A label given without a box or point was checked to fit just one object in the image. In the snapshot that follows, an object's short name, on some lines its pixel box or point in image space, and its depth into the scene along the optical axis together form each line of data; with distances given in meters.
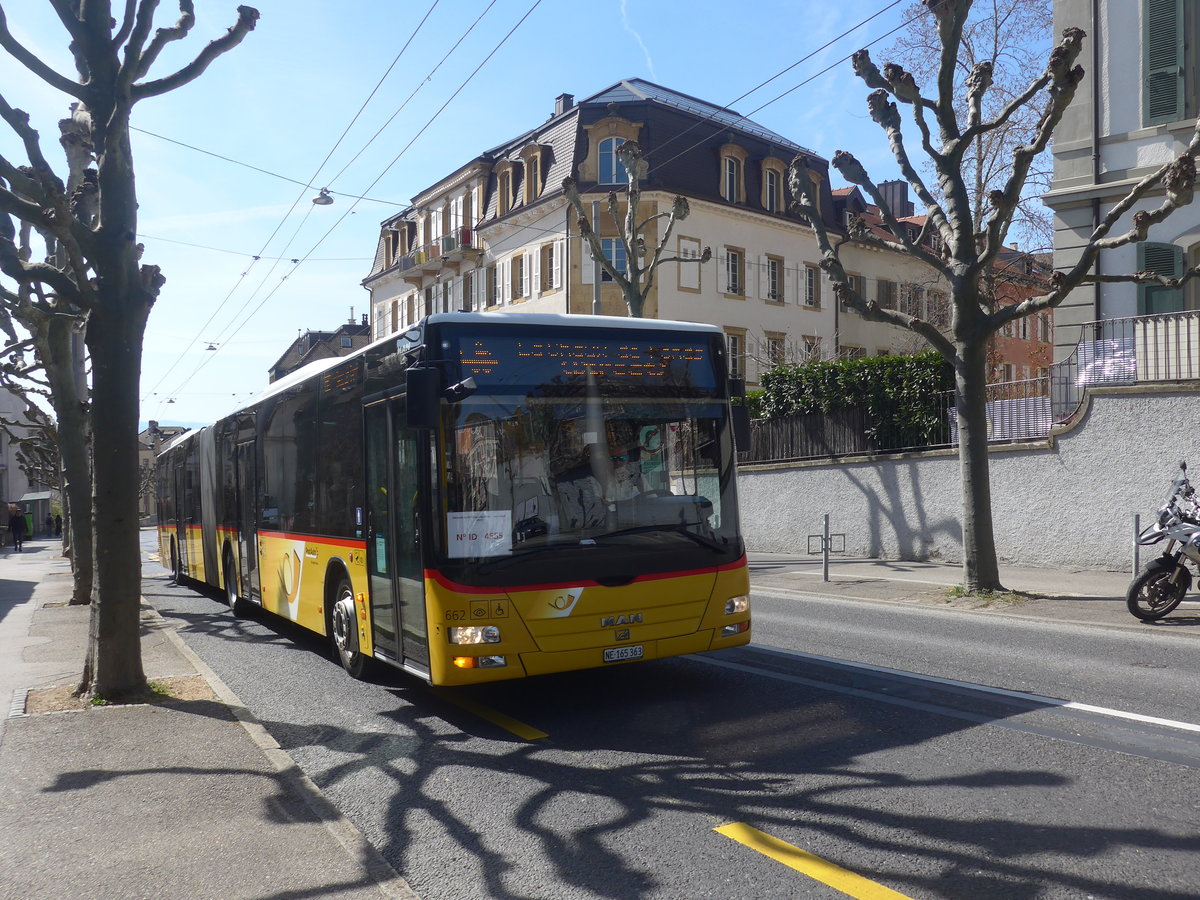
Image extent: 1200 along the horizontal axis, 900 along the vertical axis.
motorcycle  10.73
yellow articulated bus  6.80
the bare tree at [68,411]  13.82
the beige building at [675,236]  36.22
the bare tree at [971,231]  12.89
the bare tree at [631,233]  20.16
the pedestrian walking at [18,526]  49.34
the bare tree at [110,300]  7.90
